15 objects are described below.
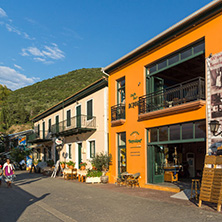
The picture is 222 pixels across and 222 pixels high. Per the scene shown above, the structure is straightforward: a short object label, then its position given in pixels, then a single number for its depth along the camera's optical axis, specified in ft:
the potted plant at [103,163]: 47.24
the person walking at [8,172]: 44.88
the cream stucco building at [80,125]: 53.42
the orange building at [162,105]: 31.58
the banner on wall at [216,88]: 28.76
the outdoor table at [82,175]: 51.34
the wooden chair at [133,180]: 40.46
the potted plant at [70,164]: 62.16
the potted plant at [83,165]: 53.89
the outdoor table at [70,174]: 56.70
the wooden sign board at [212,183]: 23.56
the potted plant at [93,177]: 47.21
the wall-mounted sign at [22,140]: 103.53
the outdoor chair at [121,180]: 43.13
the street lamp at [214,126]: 28.32
